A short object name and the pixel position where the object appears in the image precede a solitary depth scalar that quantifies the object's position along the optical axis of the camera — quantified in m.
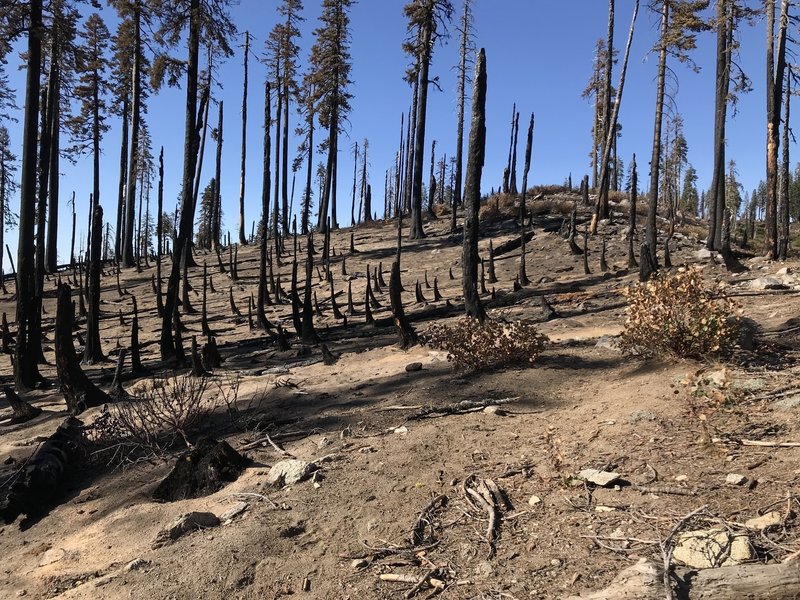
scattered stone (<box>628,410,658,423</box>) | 4.89
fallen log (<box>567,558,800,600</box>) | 2.33
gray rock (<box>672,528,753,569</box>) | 2.67
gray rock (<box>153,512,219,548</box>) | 4.24
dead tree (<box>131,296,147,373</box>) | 12.53
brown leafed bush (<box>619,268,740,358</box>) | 6.17
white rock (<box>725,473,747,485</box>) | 3.45
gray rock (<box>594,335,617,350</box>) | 8.32
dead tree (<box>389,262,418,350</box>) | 10.80
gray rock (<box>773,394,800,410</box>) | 4.45
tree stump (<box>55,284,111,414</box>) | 8.70
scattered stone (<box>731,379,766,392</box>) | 5.05
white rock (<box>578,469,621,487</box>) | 3.79
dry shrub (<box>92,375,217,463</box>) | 6.57
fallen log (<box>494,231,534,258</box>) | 24.70
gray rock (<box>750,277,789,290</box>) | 11.14
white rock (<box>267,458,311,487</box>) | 4.83
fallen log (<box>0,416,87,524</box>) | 5.57
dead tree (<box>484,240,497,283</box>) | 20.14
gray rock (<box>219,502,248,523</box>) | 4.41
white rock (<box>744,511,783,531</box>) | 2.89
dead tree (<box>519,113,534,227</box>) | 20.73
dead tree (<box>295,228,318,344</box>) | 13.59
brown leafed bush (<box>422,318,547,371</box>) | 7.99
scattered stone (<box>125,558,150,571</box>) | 3.88
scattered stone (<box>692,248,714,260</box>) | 18.34
